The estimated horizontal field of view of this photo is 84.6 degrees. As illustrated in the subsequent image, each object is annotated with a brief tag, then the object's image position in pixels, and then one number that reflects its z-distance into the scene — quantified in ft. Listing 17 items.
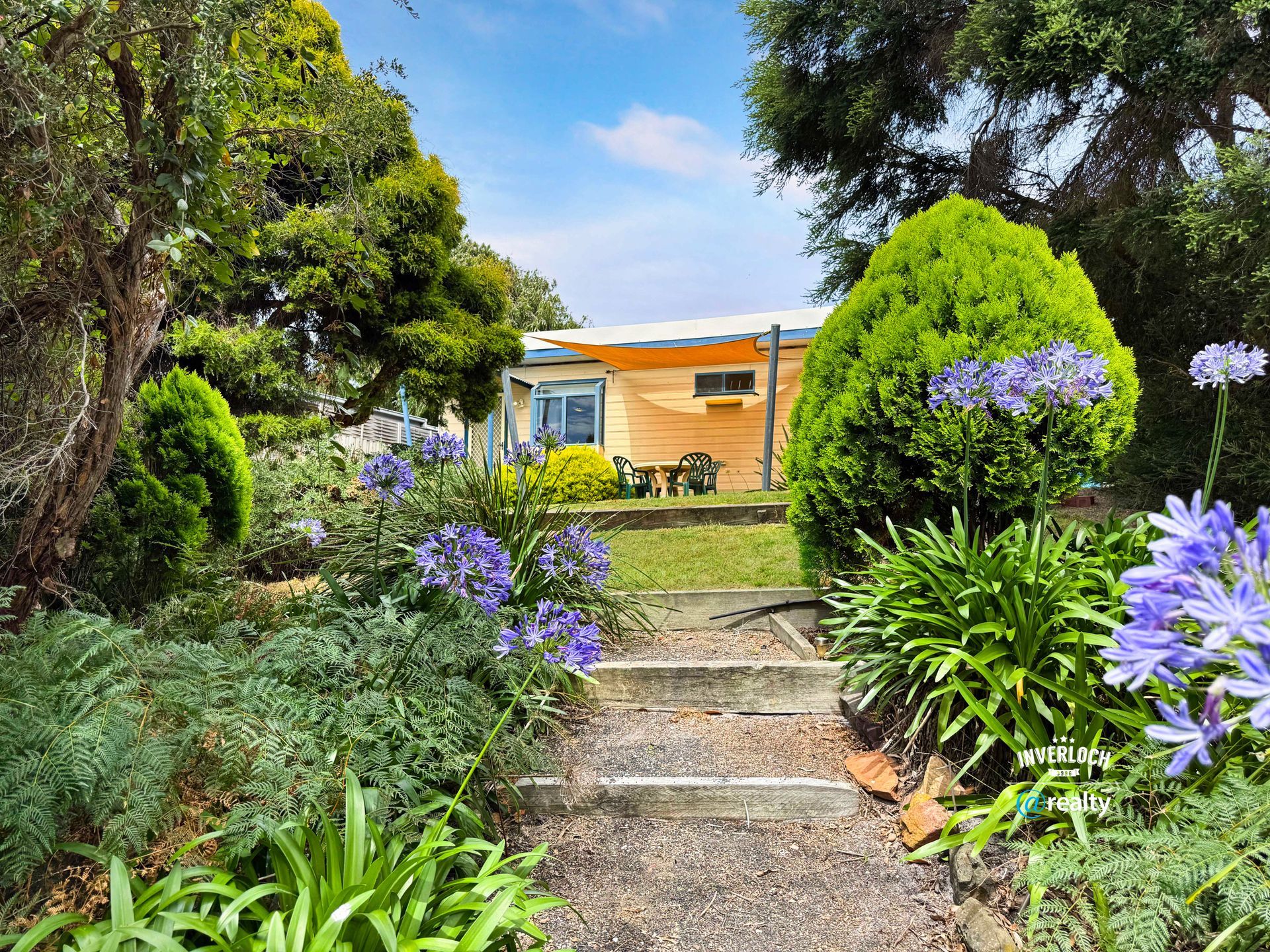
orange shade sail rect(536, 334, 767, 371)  38.99
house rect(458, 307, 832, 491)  41.88
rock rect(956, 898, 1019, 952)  5.68
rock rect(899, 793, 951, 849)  7.11
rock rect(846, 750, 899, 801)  8.05
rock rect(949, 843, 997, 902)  6.20
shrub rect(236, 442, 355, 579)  18.94
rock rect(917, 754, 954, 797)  7.52
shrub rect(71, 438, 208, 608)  12.21
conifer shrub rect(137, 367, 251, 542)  14.30
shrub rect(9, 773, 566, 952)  4.53
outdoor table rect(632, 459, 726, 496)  39.29
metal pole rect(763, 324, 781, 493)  29.45
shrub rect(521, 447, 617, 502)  31.55
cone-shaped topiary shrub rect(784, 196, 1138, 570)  10.79
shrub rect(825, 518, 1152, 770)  6.99
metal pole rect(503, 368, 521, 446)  32.32
